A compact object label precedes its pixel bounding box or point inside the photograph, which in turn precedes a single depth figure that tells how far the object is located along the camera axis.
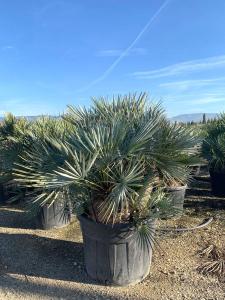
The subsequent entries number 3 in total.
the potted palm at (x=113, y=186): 2.03
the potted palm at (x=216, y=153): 3.99
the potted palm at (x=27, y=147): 3.13
